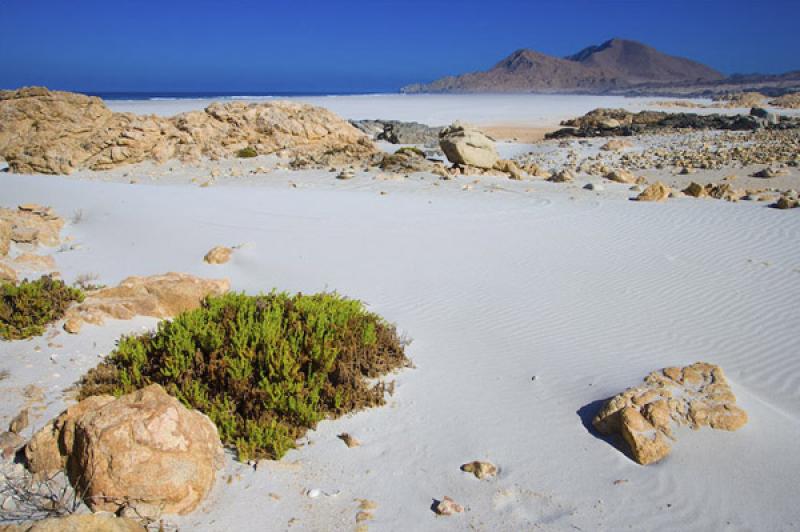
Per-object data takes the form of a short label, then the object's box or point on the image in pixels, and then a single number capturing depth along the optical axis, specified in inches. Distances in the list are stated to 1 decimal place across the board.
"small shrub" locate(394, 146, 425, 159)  738.1
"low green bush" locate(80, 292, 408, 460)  152.8
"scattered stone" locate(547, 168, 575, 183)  623.2
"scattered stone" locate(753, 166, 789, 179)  650.2
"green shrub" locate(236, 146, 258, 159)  720.5
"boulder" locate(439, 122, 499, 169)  673.0
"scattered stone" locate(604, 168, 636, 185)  631.2
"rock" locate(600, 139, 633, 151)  982.4
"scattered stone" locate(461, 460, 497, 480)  141.7
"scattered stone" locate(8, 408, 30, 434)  146.0
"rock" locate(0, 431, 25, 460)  136.0
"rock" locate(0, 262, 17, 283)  242.4
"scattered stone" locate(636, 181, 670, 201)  502.3
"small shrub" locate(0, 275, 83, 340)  199.6
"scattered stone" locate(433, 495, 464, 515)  128.3
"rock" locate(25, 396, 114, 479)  126.7
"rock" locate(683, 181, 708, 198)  522.3
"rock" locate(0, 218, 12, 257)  305.0
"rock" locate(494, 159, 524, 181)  658.8
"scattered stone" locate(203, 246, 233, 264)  328.5
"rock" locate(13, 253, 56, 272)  296.0
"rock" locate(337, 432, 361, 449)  153.3
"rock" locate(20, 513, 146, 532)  94.2
